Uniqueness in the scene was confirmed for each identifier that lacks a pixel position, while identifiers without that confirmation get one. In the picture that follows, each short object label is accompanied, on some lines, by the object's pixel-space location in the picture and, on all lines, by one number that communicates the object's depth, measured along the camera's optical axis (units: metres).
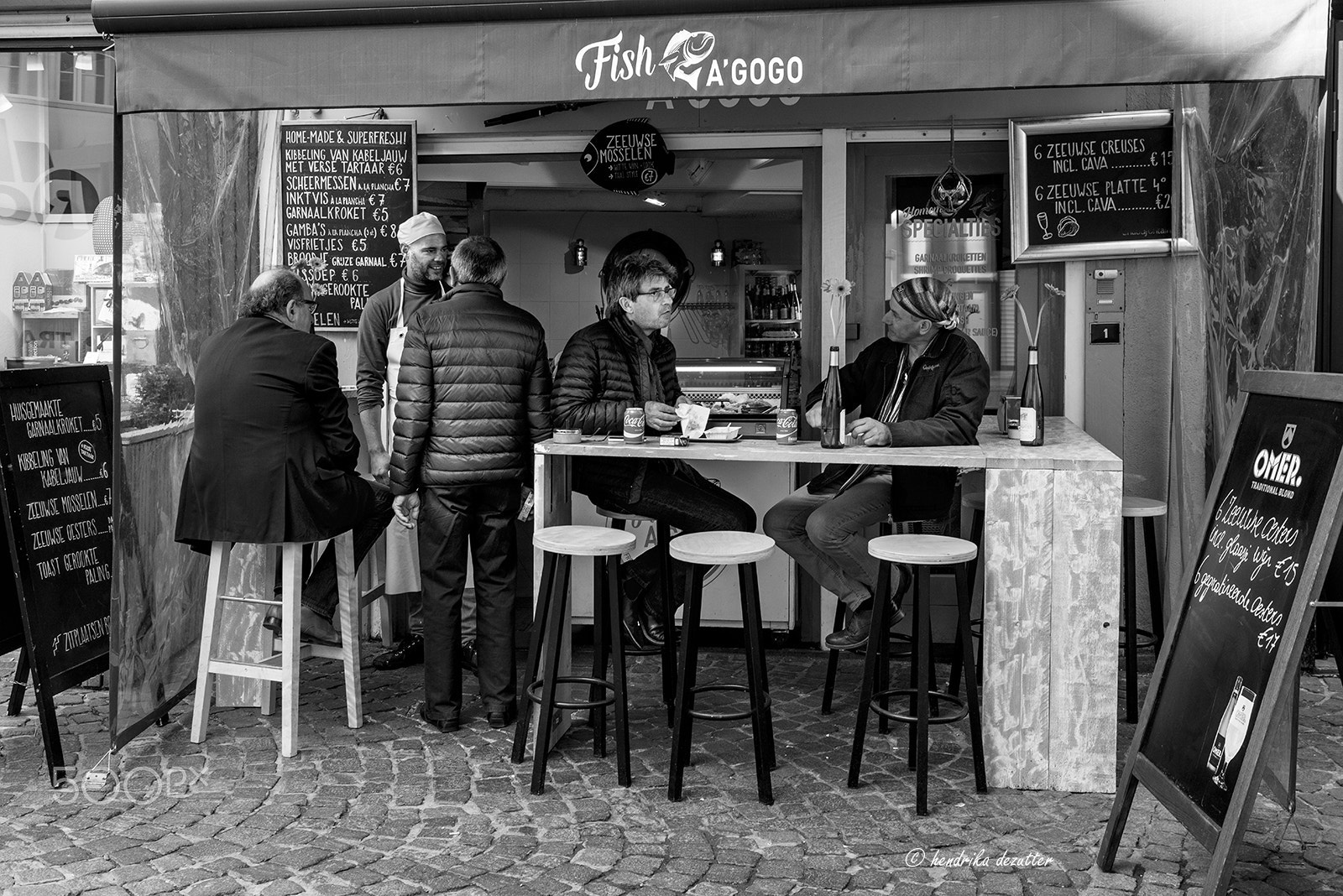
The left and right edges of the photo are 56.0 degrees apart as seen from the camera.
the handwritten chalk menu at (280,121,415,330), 6.01
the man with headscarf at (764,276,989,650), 4.68
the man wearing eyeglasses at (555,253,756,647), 4.66
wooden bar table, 3.97
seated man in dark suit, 4.41
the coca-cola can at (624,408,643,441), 4.42
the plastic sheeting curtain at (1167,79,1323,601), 5.00
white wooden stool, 4.43
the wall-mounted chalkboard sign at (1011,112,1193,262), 5.50
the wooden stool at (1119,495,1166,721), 4.69
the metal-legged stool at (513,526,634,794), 4.06
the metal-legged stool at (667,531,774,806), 3.92
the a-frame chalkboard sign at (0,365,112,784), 4.24
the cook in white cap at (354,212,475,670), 5.44
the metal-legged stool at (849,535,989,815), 3.83
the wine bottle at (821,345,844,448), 4.29
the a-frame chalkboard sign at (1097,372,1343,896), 2.89
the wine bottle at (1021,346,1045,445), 4.23
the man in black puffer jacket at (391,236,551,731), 4.59
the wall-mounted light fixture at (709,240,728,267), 8.16
